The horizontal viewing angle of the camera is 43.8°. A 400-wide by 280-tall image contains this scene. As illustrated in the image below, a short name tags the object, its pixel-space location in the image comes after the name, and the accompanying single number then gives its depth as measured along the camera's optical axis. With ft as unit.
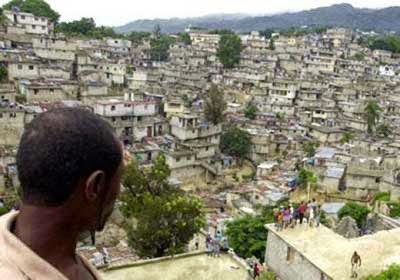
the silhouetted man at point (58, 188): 4.29
